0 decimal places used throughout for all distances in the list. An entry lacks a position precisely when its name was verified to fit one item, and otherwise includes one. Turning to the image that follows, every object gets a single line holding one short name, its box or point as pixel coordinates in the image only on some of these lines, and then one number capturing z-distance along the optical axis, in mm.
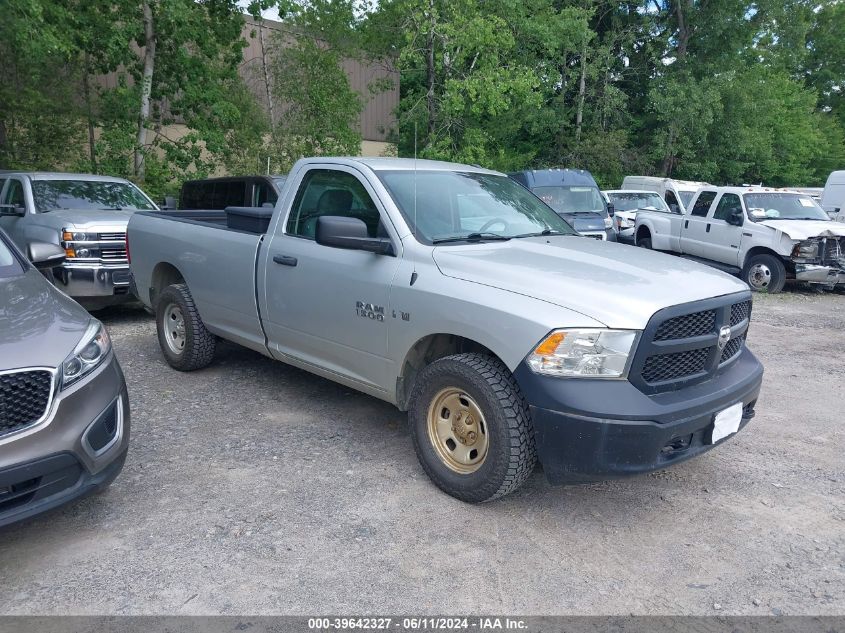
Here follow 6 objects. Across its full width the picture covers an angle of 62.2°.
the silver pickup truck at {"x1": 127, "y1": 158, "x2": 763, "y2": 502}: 3416
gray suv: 3086
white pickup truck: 11680
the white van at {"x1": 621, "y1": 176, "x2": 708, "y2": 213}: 19938
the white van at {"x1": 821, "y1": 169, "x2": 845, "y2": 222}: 15453
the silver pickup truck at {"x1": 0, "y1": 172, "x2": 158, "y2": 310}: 8219
